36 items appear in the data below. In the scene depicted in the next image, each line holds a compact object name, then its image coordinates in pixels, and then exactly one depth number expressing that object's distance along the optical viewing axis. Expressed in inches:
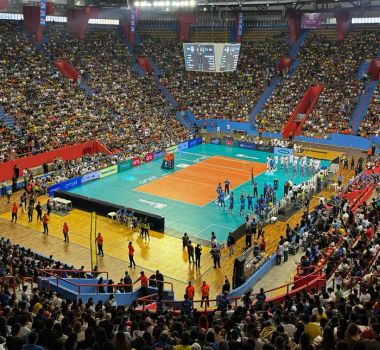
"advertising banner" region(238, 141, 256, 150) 1857.9
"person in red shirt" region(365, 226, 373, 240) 721.6
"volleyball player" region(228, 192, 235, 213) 1169.9
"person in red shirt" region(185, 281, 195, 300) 680.4
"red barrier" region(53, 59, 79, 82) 1867.6
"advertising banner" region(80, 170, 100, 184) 1415.7
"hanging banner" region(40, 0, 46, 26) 1672.1
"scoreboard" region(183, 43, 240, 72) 1466.5
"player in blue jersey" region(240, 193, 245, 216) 1148.3
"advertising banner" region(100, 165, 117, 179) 1487.5
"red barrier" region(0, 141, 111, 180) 1349.7
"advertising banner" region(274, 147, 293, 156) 1701.5
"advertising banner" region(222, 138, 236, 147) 1922.7
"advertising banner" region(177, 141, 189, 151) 1843.0
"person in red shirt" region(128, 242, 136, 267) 868.0
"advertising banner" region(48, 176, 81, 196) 1294.8
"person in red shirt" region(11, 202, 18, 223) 1067.3
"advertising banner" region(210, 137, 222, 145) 1952.5
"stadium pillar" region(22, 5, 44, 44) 1887.3
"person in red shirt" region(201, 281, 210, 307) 704.8
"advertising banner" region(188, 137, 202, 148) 1905.6
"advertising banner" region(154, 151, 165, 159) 1721.3
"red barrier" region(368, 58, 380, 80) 1945.1
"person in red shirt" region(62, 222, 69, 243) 976.3
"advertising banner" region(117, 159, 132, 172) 1552.7
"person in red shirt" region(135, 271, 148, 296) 698.8
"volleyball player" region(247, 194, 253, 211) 1156.5
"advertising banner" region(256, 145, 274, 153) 1806.0
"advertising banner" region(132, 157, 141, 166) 1615.4
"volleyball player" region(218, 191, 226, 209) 1211.8
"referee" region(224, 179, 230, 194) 1279.0
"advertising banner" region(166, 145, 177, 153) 1788.1
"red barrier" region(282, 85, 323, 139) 1903.3
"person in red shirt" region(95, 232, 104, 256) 912.6
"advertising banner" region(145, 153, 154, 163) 1673.2
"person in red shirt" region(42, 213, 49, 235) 1005.8
